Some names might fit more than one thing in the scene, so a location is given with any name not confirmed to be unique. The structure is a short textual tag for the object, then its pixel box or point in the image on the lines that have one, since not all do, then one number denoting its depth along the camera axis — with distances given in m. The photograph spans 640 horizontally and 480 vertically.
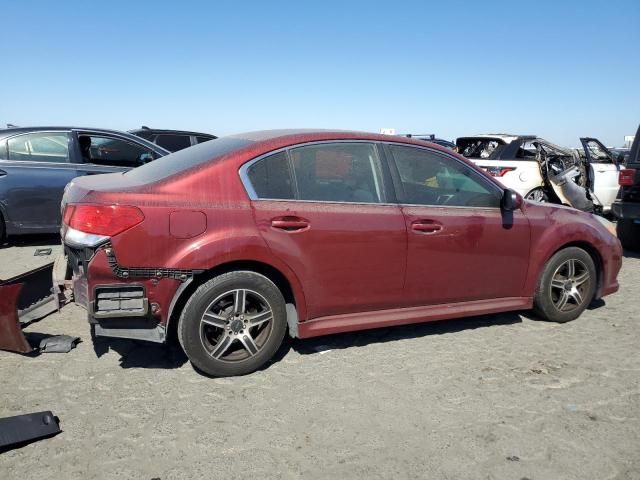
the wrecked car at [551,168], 9.48
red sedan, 3.18
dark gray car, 6.76
